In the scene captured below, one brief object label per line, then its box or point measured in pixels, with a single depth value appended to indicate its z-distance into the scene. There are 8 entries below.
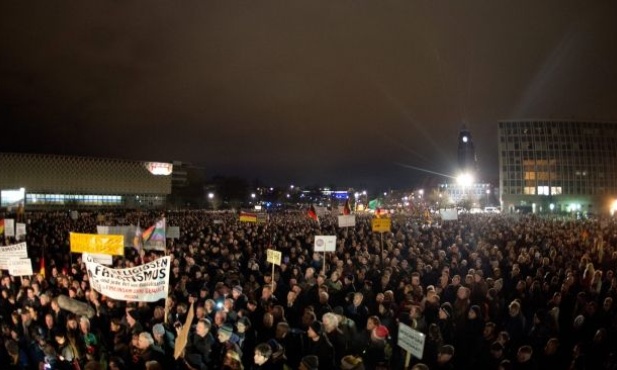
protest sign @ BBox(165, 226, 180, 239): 17.38
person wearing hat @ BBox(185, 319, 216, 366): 6.59
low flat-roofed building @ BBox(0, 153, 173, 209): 94.44
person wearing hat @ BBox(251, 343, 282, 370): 5.61
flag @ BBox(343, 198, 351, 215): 21.92
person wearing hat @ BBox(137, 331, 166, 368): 6.00
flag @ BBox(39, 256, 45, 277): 11.95
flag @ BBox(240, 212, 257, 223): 25.05
